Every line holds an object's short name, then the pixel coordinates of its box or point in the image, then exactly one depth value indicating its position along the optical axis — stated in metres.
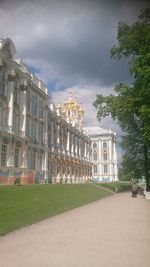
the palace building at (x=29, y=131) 26.32
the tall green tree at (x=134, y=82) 13.03
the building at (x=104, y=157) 74.68
